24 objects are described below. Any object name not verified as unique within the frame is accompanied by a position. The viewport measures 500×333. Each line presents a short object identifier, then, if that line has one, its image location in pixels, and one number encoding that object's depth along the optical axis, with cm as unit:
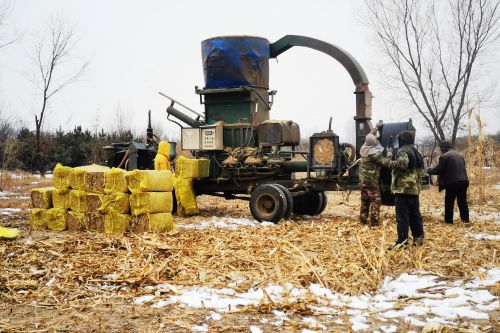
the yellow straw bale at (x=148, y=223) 948
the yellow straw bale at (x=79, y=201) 995
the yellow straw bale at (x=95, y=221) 978
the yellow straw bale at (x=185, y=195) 1268
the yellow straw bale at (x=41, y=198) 1037
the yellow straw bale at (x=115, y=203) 956
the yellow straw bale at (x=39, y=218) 1034
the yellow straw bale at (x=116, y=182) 962
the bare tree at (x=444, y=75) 2194
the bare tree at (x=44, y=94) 2740
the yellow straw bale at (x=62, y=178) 1022
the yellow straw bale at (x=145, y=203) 949
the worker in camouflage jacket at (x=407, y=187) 782
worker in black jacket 1089
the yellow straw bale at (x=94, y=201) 976
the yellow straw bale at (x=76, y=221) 992
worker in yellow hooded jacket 1229
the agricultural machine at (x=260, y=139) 1132
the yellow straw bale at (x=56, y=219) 1017
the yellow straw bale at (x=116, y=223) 951
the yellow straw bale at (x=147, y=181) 946
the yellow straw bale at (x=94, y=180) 977
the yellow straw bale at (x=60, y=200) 1022
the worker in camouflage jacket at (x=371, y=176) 1028
